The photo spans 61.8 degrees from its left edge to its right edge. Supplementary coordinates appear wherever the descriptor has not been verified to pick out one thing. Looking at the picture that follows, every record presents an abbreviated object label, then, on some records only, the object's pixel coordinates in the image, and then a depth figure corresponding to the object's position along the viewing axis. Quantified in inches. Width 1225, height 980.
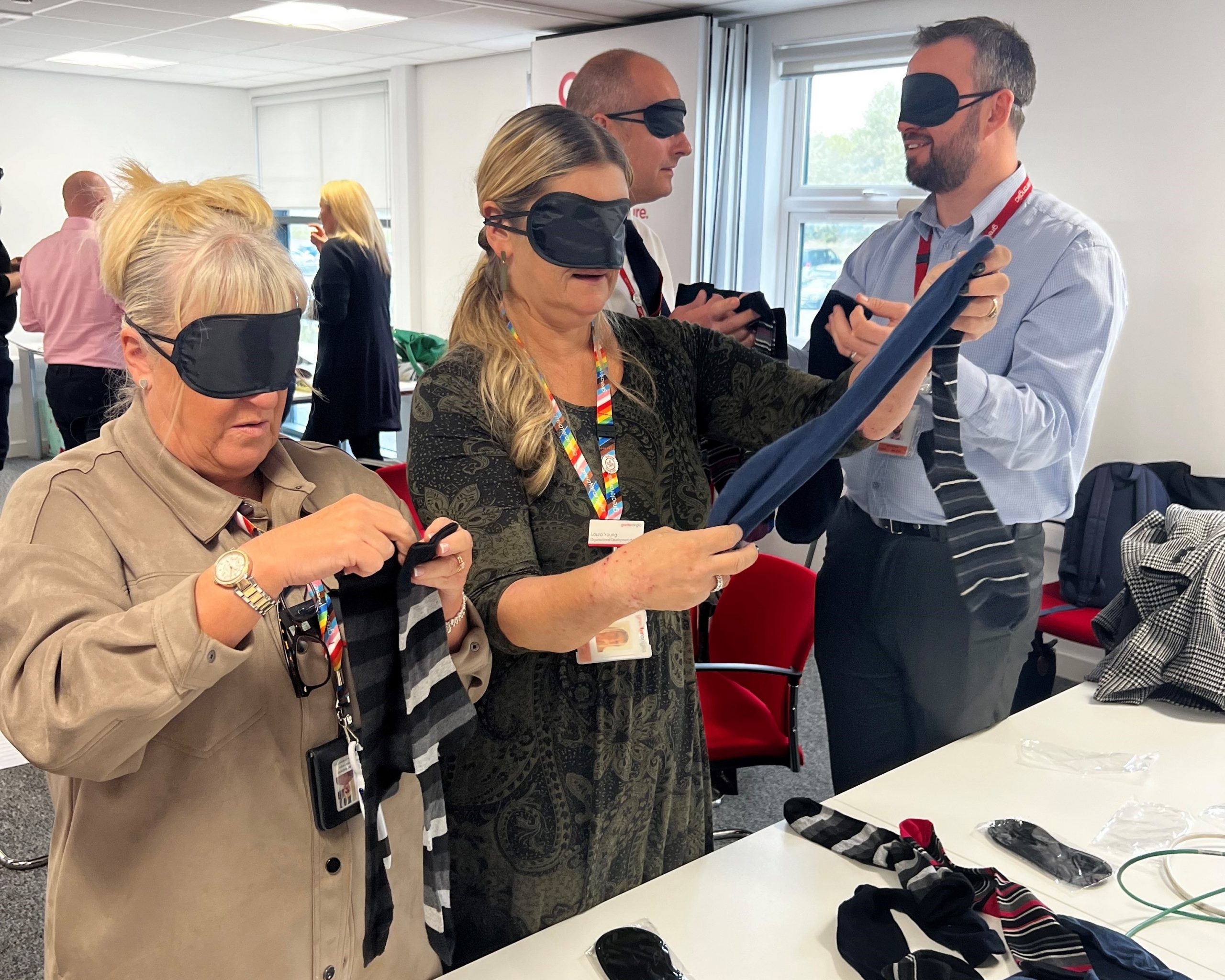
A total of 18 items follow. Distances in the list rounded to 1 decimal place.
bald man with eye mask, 91.9
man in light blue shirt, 78.1
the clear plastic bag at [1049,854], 60.8
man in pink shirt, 213.3
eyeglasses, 50.5
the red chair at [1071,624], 148.6
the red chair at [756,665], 106.0
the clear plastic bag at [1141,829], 64.4
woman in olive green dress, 58.5
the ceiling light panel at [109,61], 327.6
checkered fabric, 84.5
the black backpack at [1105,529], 154.6
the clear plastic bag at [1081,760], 74.5
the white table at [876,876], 53.7
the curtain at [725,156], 218.0
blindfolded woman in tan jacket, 42.7
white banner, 214.5
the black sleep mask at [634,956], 51.7
